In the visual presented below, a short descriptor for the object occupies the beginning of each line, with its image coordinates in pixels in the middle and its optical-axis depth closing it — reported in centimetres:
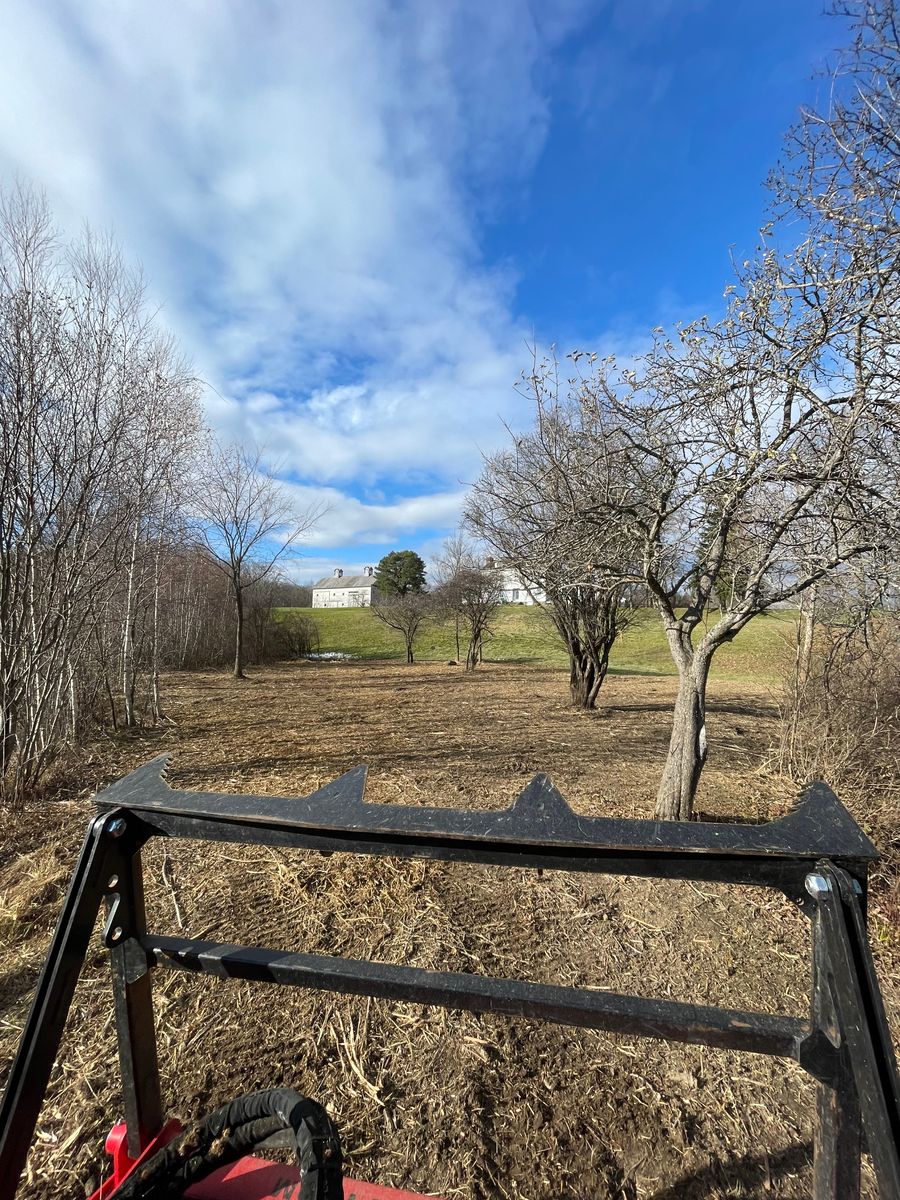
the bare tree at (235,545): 1482
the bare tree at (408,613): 2158
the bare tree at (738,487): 316
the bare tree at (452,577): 1856
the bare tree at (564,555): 476
